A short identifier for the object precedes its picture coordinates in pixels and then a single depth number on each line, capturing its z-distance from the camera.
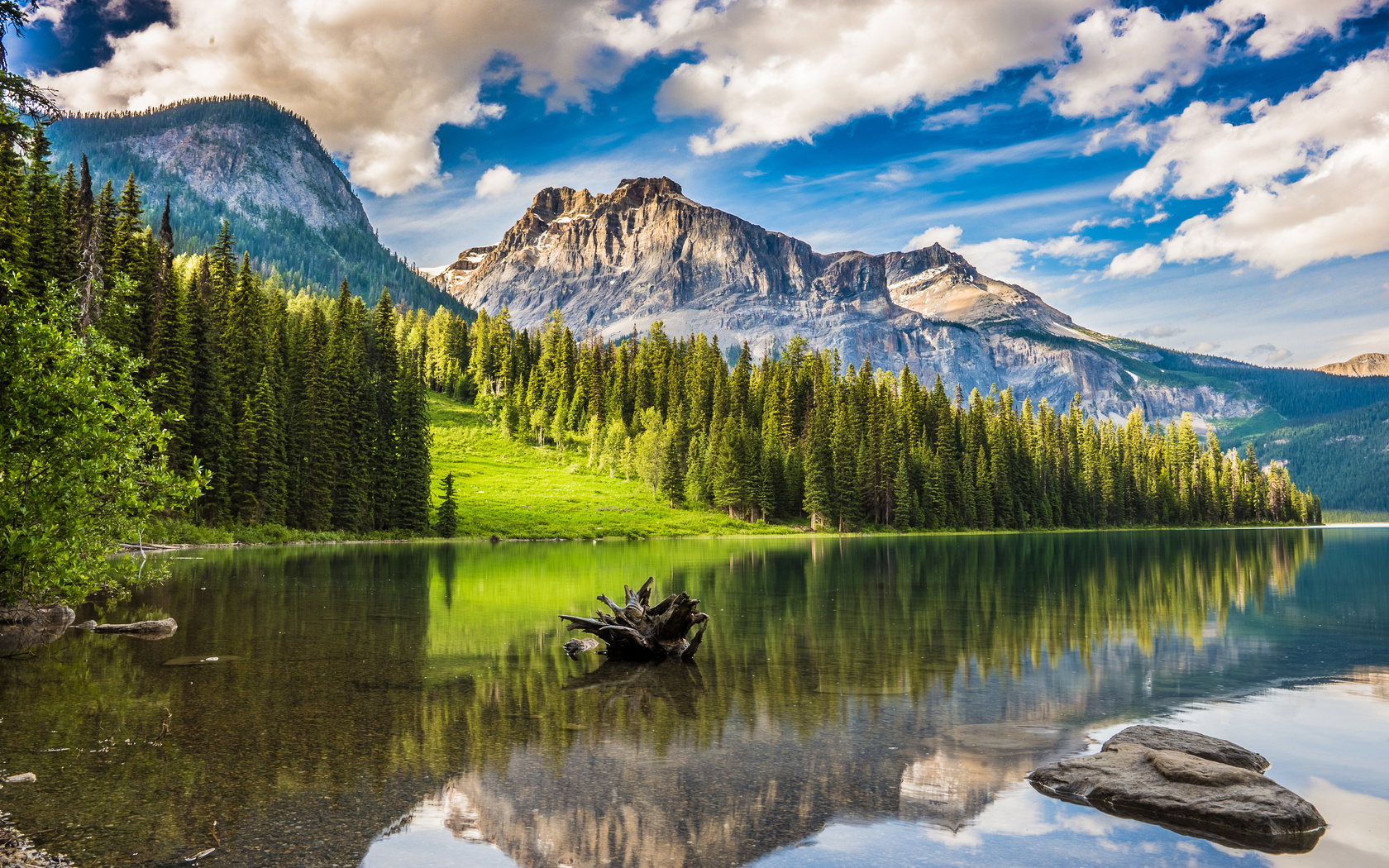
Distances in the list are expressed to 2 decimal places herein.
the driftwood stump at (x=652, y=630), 19.69
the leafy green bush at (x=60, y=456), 16.88
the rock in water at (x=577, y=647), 20.00
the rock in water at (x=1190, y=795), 9.08
